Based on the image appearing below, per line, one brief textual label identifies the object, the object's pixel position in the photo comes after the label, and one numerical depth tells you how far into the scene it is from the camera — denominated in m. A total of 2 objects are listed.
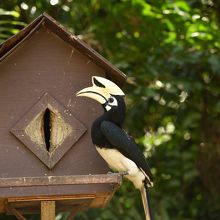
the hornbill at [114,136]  7.25
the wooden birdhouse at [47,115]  7.32
